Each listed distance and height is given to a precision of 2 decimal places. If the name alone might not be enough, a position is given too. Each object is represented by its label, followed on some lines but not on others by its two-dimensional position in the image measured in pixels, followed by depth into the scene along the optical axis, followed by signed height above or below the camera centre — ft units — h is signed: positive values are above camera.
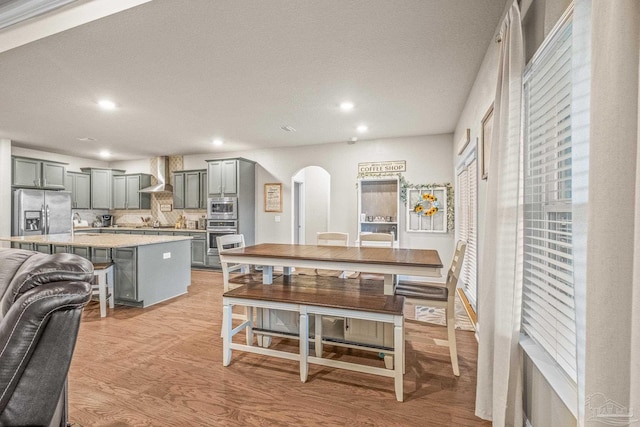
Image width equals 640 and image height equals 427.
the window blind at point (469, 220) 11.23 -0.46
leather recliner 3.60 -1.61
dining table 7.06 -1.30
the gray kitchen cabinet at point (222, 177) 19.89 +2.08
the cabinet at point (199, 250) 20.73 -2.98
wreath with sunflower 17.11 +0.25
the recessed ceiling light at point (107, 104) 11.92 +4.22
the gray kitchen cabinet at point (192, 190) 21.79 +1.29
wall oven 19.76 -1.46
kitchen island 12.60 -2.32
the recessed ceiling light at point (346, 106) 12.25 +4.33
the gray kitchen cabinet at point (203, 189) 21.63 +1.35
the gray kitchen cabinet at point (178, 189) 22.24 +1.38
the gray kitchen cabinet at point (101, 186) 23.48 +1.67
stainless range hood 22.76 +2.45
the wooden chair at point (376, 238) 11.84 -1.14
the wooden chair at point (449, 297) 7.67 -2.32
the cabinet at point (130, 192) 23.70 +1.21
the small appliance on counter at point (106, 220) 25.04 -1.11
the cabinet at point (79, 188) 22.11 +1.39
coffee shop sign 17.90 +2.59
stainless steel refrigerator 18.40 -0.37
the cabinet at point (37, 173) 18.71 +2.18
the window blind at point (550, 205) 4.12 +0.09
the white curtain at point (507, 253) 4.94 -0.73
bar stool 11.84 -3.09
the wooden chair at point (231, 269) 8.86 -2.07
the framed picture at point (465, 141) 11.16 +2.72
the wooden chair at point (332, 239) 12.37 -1.28
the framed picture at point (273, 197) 20.79 +0.78
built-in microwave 19.81 -0.01
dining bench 6.48 -2.26
